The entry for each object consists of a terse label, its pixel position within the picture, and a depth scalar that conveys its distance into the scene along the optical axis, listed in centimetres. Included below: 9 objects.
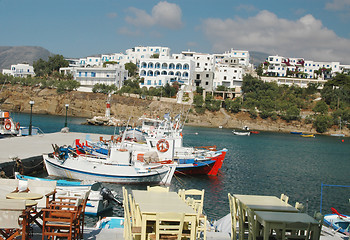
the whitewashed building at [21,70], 11838
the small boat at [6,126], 3450
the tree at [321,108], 8626
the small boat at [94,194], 1482
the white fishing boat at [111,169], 2133
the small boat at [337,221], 1279
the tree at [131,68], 10156
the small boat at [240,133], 6956
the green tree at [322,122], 8362
